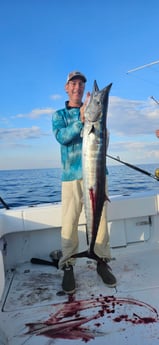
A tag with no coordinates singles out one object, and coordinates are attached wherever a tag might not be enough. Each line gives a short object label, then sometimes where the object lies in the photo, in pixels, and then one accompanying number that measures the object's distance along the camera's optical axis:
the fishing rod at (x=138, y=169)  4.34
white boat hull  2.26
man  3.19
